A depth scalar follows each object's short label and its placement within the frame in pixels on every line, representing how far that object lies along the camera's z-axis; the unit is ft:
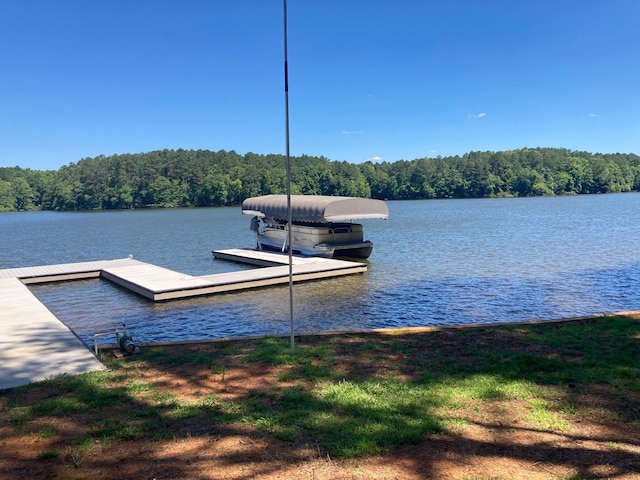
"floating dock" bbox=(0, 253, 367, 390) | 24.47
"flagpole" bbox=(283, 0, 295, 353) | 21.97
